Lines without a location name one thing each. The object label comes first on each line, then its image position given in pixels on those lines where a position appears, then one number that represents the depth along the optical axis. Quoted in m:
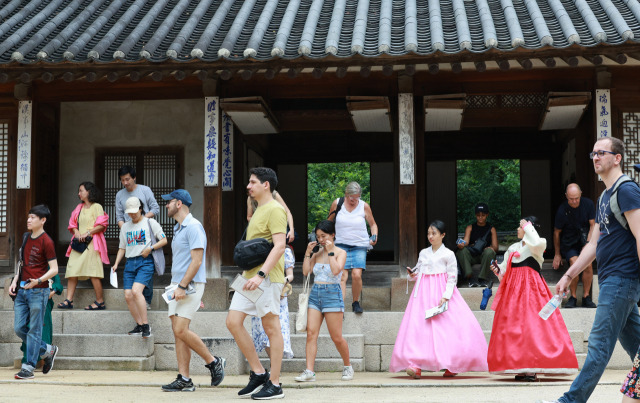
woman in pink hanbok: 7.88
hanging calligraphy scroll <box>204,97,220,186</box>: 10.49
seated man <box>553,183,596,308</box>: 9.95
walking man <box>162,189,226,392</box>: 6.81
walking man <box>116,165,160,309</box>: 10.40
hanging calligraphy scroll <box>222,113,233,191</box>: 11.02
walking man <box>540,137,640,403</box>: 4.95
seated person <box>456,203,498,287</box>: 10.25
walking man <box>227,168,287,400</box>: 6.31
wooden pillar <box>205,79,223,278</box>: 10.41
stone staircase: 8.68
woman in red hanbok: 7.52
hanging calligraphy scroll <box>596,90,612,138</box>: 10.13
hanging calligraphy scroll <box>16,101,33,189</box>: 10.79
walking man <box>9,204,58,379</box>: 8.18
